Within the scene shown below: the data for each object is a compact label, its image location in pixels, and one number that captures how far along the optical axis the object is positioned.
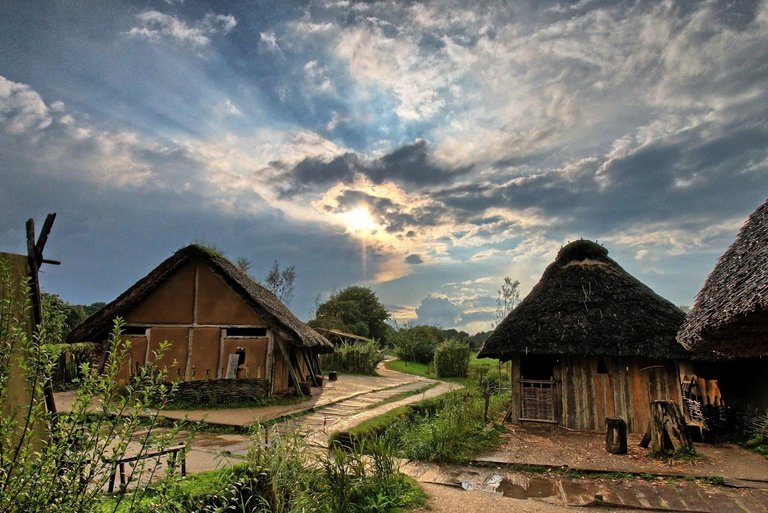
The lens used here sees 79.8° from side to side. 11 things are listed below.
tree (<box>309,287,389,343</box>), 43.31
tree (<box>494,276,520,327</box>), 29.69
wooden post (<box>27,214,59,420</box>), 4.92
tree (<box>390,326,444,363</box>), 34.30
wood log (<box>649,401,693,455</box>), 8.98
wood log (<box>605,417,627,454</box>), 9.30
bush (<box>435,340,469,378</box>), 25.69
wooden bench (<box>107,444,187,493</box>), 2.99
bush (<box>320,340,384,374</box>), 24.94
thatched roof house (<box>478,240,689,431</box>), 11.30
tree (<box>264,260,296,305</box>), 41.22
